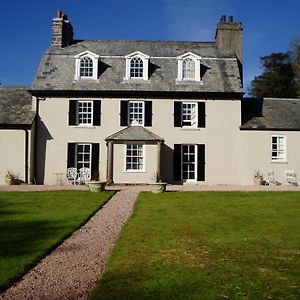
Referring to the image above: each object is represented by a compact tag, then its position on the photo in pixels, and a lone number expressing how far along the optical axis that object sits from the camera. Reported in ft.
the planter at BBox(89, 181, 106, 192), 65.00
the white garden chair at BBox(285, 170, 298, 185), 84.64
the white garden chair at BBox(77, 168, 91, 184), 83.20
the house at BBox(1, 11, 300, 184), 84.64
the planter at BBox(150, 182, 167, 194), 64.44
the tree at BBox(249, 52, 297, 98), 148.97
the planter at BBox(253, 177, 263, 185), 82.74
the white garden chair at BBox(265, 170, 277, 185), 83.87
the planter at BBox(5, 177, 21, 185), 80.02
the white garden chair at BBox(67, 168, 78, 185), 82.79
